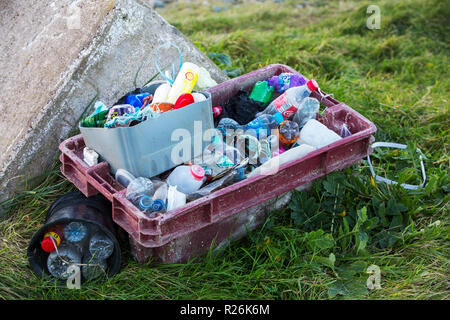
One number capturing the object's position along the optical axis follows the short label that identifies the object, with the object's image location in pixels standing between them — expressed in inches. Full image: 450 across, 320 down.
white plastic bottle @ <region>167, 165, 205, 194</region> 105.0
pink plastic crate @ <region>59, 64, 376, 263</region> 96.0
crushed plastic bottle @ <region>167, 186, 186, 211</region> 99.2
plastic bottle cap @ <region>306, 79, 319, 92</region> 126.9
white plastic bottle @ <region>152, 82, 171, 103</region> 120.5
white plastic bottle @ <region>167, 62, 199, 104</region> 119.4
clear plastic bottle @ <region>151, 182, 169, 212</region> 97.0
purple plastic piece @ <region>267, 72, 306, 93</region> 133.0
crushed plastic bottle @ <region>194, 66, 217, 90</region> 134.6
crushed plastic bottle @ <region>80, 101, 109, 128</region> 110.4
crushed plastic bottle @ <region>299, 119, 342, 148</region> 117.5
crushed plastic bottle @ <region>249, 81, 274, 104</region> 133.8
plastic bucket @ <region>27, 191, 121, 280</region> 100.4
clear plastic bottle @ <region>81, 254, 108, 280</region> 103.8
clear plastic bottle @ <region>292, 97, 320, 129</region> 124.8
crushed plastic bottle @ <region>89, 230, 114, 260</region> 103.2
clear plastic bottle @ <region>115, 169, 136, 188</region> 103.7
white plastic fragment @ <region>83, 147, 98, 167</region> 107.4
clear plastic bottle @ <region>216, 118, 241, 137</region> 120.0
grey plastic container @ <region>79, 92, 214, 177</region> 101.3
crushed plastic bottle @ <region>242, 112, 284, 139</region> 118.8
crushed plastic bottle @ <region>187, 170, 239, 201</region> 102.4
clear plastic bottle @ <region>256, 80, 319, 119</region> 124.8
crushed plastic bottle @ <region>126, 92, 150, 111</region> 121.8
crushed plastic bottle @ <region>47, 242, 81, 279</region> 104.7
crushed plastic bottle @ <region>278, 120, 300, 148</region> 119.6
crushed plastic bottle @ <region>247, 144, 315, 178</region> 105.0
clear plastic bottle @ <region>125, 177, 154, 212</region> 96.7
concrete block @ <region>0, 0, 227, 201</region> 123.6
